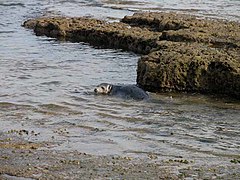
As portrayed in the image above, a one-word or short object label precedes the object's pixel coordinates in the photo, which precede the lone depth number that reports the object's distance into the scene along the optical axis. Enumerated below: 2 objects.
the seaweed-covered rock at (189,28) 14.35
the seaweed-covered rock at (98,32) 17.36
